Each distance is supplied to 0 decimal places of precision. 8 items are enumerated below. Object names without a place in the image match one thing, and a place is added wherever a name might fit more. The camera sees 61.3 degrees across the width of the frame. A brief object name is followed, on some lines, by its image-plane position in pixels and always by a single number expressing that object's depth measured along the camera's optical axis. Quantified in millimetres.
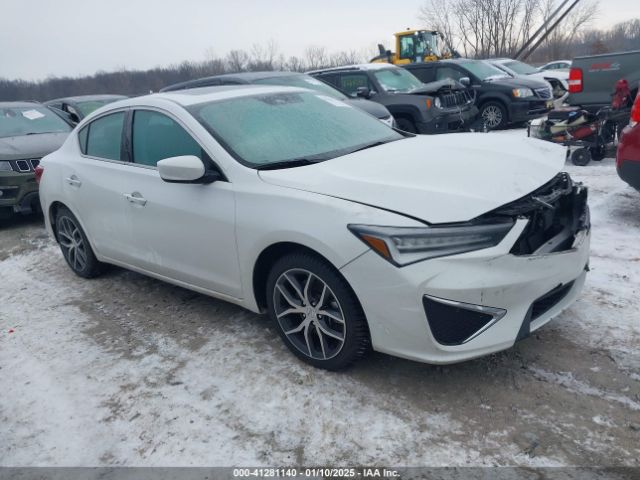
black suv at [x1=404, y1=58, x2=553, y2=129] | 11484
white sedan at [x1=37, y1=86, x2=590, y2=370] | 2619
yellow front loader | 19781
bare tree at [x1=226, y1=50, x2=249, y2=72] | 53544
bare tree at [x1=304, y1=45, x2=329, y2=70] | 53906
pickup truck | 8180
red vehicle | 4621
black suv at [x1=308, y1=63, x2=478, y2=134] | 9547
